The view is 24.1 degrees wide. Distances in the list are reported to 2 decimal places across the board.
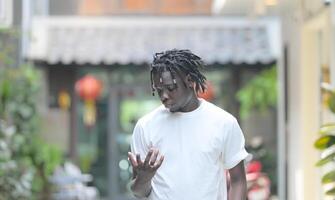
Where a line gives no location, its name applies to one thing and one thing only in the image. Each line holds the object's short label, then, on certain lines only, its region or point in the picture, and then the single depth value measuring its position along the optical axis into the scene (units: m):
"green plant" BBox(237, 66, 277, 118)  14.30
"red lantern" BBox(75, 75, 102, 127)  14.48
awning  14.94
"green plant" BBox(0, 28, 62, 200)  10.37
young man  3.67
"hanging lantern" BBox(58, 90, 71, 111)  15.62
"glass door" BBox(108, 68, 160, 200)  15.90
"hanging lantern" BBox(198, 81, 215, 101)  13.97
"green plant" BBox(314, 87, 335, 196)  4.95
